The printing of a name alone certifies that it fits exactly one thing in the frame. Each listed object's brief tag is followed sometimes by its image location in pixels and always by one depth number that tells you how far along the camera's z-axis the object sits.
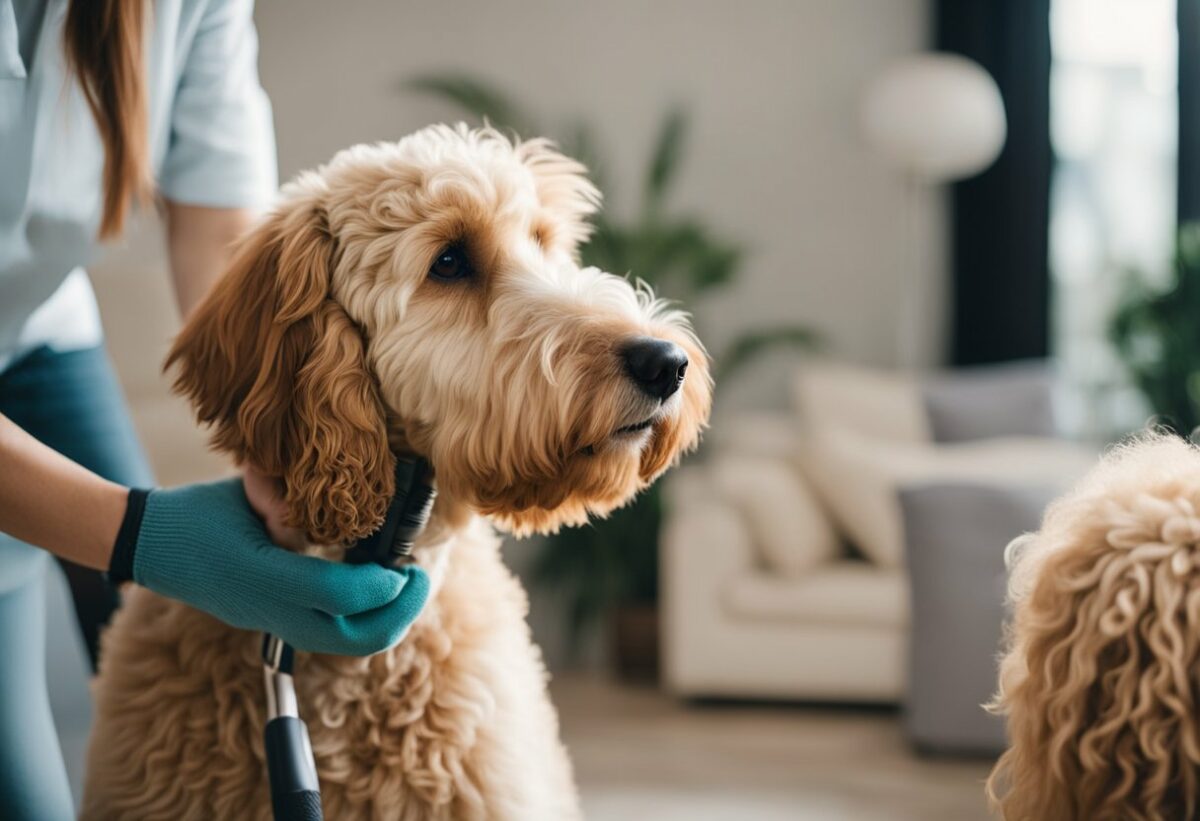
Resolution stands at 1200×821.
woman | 1.07
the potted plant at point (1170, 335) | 4.21
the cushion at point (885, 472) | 3.60
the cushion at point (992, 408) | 4.15
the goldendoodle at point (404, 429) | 1.09
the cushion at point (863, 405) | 4.29
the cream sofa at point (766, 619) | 3.63
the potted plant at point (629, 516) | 4.45
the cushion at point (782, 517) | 3.71
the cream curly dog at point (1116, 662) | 0.77
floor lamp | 4.36
